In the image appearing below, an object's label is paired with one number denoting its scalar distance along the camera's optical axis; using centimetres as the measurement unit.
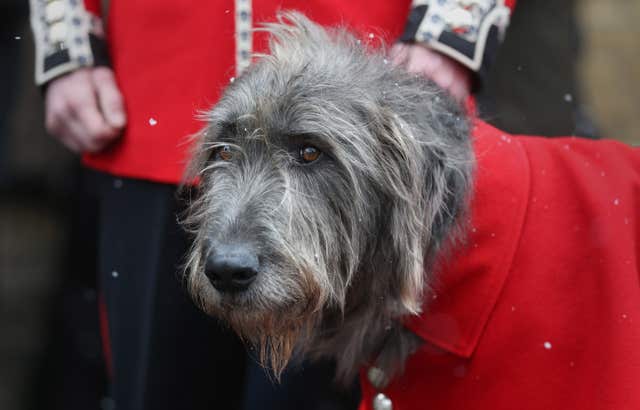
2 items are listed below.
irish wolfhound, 422
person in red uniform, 492
